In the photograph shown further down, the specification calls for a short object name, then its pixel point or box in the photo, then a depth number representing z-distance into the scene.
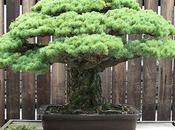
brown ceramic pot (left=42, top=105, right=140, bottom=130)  2.21
